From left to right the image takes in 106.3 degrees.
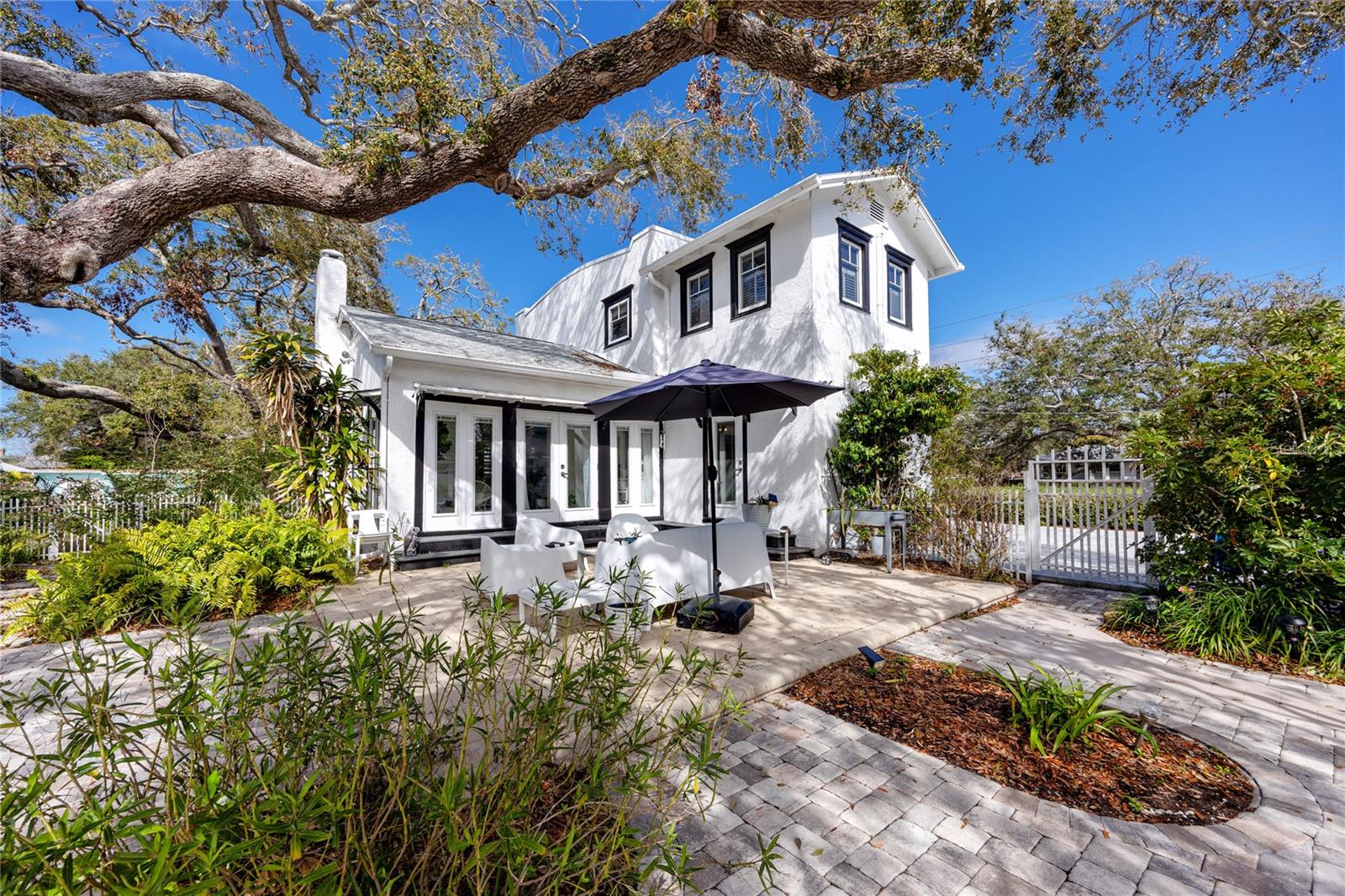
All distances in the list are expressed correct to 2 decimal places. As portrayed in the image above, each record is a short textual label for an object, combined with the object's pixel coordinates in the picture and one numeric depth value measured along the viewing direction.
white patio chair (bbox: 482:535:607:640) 4.48
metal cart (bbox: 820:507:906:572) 7.27
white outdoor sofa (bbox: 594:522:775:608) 4.37
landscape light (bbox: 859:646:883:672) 3.56
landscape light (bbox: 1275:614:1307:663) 3.83
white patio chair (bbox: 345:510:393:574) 6.98
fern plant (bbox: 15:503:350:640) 4.36
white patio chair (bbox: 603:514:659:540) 6.07
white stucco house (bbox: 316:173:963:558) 8.49
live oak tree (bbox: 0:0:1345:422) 5.39
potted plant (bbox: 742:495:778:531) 8.53
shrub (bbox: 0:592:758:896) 1.06
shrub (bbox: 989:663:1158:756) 2.68
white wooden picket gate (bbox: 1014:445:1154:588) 6.17
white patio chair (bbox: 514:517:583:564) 6.07
